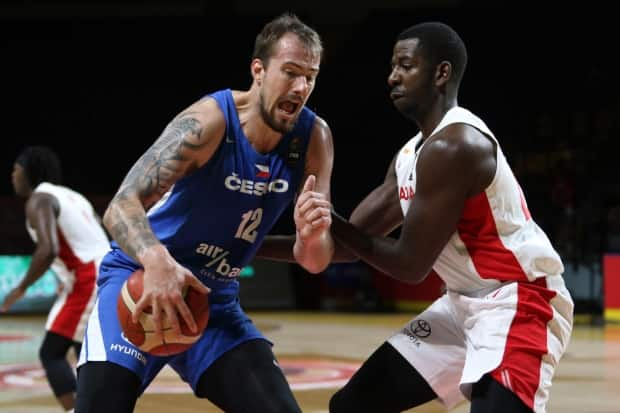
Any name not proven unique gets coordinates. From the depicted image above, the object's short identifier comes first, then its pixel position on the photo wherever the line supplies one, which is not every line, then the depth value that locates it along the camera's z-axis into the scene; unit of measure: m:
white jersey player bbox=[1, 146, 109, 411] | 12.72
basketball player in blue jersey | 6.80
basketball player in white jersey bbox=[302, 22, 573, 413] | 6.85
